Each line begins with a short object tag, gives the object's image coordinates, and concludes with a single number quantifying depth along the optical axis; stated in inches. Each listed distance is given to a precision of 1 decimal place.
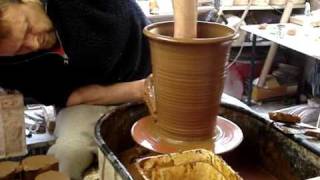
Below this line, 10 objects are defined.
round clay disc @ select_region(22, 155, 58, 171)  42.9
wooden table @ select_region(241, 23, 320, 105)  102.2
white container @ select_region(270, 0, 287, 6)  135.7
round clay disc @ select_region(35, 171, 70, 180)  40.6
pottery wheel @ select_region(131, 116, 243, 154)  39.4
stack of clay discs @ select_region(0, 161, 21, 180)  41.8
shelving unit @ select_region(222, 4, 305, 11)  133.6
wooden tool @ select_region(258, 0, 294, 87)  128.8
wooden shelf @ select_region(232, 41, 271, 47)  140.7
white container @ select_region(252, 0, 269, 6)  135.8
